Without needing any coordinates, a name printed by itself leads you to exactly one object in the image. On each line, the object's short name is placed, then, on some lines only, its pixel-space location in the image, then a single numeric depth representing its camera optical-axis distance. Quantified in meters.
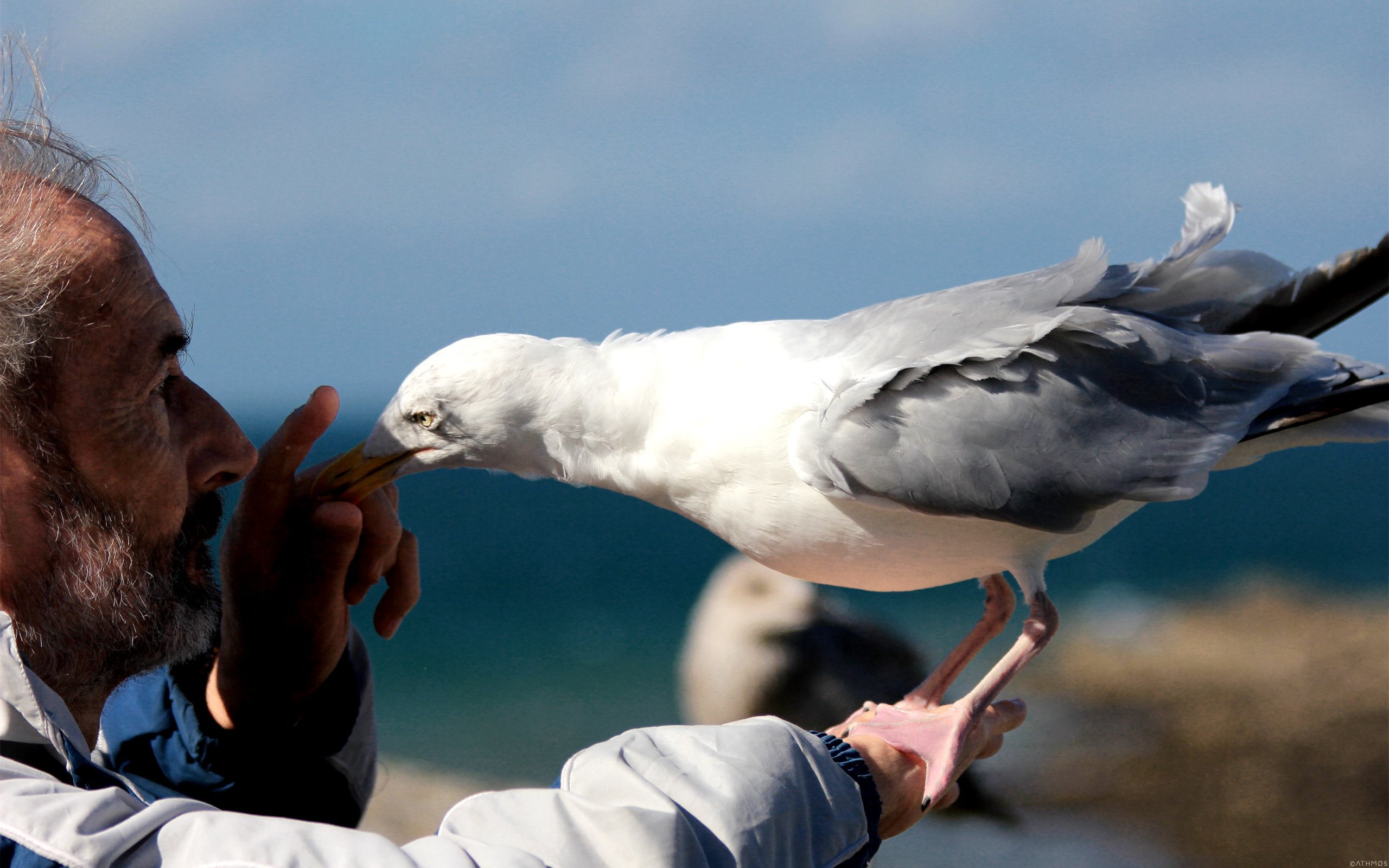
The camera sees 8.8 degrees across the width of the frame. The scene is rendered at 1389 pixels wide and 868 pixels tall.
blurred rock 10.11
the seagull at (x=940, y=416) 3.84
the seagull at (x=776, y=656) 5.56
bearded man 3.63
